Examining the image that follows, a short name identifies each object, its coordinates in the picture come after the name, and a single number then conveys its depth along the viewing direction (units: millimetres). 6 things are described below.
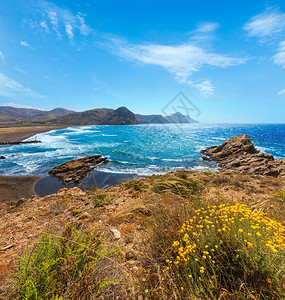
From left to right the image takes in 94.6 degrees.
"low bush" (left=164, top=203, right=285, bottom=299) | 1373
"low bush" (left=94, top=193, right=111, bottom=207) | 5331
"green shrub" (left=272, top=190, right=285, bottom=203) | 3140
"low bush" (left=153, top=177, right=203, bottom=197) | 5373
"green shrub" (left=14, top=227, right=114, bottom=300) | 1350
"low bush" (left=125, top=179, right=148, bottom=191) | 6914
